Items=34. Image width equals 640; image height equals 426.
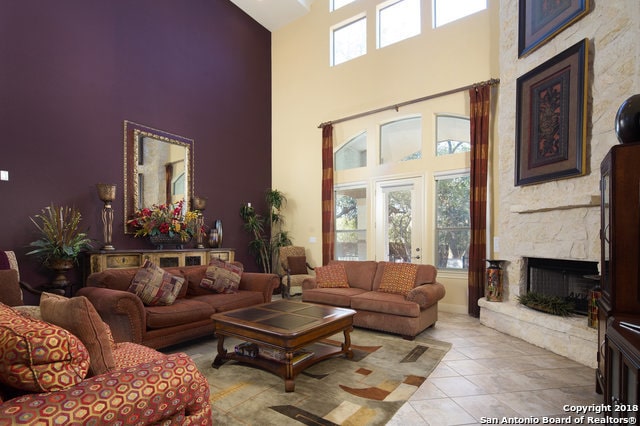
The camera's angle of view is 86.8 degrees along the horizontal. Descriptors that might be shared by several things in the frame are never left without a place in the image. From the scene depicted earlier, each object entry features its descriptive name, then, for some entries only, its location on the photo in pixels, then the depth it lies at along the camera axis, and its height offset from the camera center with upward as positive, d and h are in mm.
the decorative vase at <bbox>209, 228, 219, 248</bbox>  5981 -528
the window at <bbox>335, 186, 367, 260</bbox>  6469 -264
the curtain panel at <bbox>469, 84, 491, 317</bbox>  4871 +224
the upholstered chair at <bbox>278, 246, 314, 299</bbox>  6109 -1155
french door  5684 -177
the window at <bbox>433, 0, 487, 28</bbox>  5230 +3198
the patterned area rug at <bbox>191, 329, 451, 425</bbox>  2170 -1359
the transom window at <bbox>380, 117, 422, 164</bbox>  5832 +1233
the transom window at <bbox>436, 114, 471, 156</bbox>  5352 +1211
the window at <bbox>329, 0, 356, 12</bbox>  6822 +4176
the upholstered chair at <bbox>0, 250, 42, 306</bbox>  3042 -723
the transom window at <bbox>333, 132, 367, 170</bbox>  6500 +1089
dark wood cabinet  1813 -185
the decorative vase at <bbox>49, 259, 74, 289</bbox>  3898 -698
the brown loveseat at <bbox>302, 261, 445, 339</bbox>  3824 -1106
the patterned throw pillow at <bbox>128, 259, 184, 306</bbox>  3443 -797
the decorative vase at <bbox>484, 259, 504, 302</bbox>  4363 -936
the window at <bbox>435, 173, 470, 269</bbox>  5320 -185
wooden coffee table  2600 -1033
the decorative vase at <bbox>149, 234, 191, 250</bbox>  5077 -474
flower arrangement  5012 -197
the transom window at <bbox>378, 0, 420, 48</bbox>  5902 +3407
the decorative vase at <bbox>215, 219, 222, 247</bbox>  6054 -357
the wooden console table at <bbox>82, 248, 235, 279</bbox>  4277 -694
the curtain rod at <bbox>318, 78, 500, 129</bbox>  4879 +1821
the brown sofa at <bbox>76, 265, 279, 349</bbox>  3027 -1027
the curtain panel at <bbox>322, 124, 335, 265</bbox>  6602 +264
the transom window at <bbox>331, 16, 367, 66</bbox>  6594 +3387
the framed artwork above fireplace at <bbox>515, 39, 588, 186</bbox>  3428 +1016
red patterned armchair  1179 -665
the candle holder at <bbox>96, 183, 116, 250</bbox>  4508 +2
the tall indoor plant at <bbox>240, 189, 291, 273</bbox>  7012 -458
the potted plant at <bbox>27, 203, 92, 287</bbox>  3879 -375
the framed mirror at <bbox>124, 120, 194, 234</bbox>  5105 +670
